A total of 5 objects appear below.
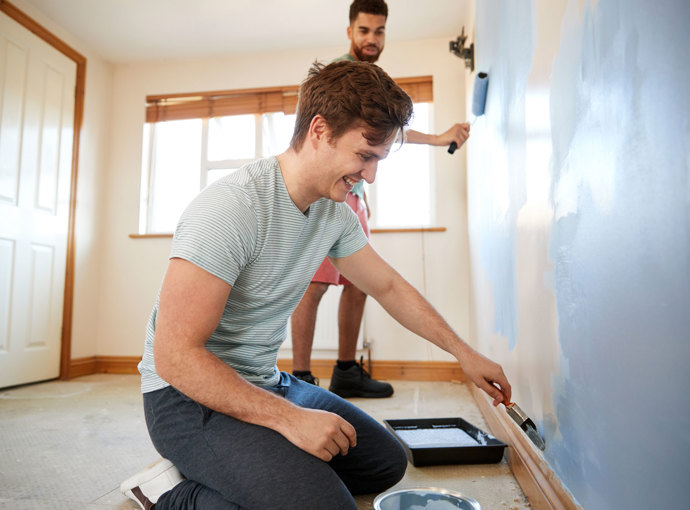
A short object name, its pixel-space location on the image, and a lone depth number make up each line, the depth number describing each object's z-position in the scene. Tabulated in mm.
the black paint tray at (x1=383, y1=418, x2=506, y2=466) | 1261
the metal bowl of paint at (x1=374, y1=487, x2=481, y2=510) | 896
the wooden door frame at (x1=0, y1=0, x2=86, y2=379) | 2873
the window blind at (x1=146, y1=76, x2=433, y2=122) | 3170
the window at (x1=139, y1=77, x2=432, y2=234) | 3047
